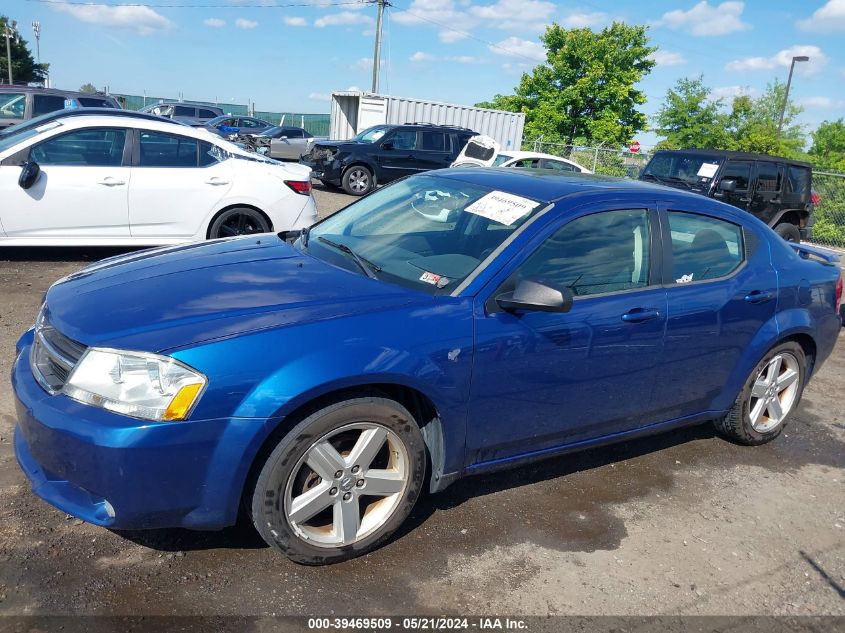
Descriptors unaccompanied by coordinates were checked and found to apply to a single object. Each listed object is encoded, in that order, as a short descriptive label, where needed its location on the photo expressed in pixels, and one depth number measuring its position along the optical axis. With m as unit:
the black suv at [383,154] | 16.77
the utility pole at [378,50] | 35.12
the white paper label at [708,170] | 12.20
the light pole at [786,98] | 45.53
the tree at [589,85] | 40.00
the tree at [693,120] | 44.25
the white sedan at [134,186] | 7.12
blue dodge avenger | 2.69
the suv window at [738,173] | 12.14
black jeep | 12.19
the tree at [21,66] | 63.53
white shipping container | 23.50
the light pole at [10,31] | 56.47
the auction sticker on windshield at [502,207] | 3.65
